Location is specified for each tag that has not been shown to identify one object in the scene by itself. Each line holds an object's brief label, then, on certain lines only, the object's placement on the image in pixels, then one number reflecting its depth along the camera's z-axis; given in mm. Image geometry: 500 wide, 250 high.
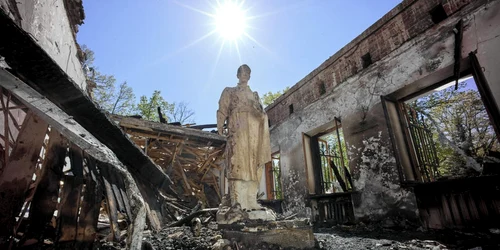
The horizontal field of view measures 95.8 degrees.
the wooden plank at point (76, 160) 2088
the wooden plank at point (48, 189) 1718
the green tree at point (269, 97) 22062
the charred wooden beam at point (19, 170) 1635
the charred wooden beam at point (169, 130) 7879
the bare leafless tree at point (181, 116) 24034
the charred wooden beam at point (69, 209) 1853
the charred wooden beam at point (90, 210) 1943
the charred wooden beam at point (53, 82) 1361
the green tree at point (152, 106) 23281
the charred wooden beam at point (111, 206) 2115
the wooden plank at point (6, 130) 1994
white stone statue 3725
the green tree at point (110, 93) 18477
